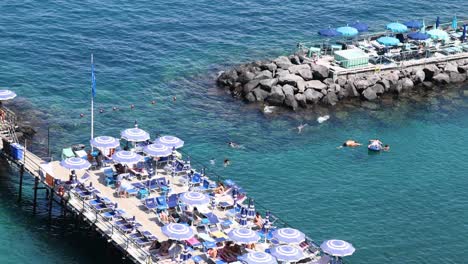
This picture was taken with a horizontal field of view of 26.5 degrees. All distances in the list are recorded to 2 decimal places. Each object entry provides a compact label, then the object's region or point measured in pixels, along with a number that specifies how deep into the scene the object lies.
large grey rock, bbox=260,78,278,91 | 113.31
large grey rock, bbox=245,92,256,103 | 112.88
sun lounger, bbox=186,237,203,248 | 76.75
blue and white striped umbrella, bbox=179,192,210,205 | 79.69
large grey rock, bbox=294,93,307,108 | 111.88
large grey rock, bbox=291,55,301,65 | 120.38
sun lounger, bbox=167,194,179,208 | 81.88
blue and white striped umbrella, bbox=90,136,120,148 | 87.81
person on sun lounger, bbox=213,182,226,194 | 85.94
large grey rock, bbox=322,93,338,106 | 113.56
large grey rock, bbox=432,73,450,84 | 121.69
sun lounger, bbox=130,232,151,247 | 76.69
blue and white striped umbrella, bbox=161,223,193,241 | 74.81
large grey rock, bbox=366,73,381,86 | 117.44
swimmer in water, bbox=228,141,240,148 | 101.12
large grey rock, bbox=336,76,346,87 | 116.36
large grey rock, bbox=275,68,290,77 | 115.62
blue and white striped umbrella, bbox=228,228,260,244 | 74.81
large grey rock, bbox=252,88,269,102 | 112.88
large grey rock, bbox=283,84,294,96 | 111.94
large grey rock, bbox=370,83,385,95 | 116.88
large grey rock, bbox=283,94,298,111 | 111.25
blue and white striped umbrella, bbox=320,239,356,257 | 74.94
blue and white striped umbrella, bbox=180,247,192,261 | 74.81
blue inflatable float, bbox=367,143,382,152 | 102.12
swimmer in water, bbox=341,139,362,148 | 102.89
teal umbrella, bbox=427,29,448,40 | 127.62
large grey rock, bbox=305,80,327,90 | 114.06
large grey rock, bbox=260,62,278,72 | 117.75
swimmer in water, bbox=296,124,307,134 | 106.14
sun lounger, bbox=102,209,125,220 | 80.00
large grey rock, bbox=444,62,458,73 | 123.12
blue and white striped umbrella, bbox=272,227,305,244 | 75.56
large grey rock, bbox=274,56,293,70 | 118.28
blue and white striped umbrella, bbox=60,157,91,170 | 84.56
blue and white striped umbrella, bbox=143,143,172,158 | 87.31
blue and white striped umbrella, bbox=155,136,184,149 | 89.81
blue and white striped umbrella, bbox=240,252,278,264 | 72.12
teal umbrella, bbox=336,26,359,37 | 127.50
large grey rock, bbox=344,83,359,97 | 115.62
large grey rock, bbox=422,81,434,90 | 121.12
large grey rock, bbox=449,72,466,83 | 122.88
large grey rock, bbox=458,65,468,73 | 124.12
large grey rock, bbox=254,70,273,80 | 115.74
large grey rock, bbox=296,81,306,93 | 113.00
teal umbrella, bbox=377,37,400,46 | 124.32
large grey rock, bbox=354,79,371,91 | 116.25
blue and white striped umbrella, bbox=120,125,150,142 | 89.44
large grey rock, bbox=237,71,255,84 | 116.12
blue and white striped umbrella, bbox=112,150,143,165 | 85.69
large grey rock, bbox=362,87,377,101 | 115.62
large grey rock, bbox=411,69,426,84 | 120.88
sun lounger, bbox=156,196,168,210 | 81.38
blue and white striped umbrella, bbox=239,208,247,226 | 80.19
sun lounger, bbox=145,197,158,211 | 81.62
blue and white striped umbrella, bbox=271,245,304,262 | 73.25
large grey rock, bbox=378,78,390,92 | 117.69
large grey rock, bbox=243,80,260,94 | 114.06
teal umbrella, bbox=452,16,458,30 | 134.75
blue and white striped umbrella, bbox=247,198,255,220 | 81.44
